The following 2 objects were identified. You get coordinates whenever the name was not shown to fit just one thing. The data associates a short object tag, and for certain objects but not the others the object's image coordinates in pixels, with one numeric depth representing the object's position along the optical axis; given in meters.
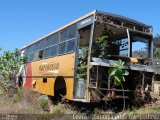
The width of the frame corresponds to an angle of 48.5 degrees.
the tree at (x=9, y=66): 10.12
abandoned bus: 5.51
